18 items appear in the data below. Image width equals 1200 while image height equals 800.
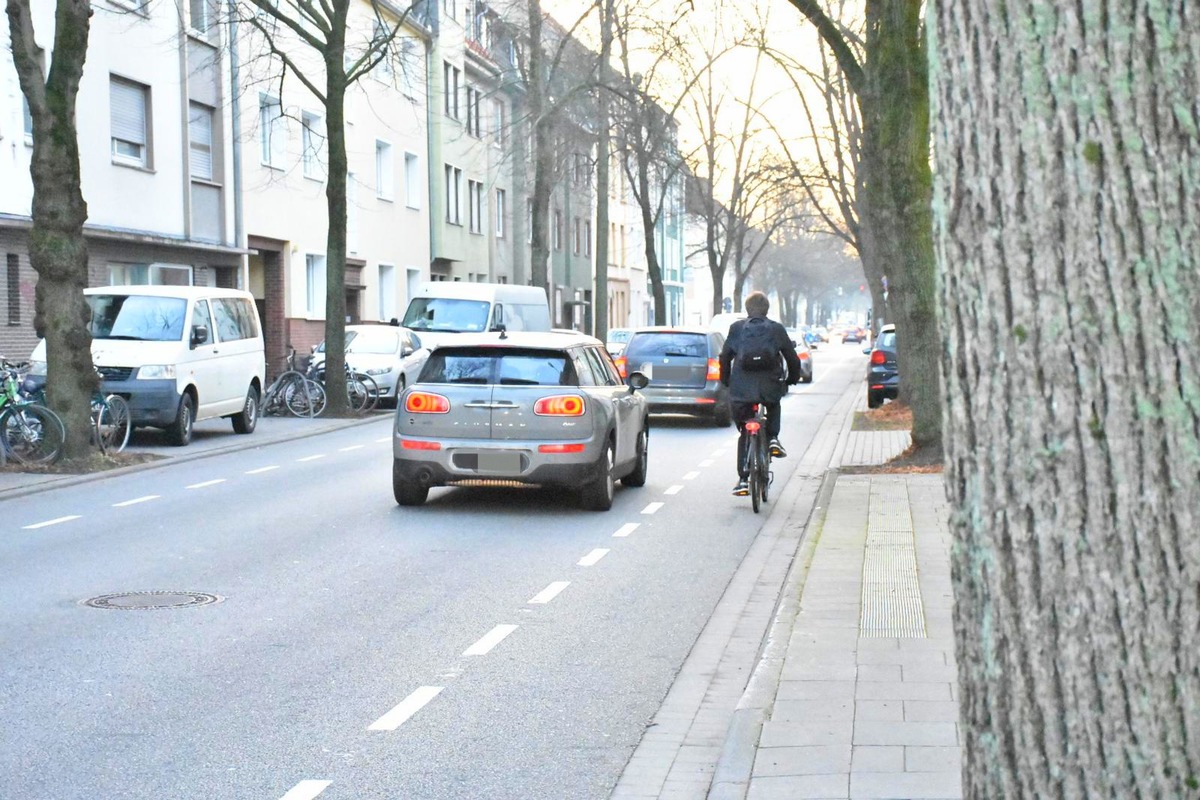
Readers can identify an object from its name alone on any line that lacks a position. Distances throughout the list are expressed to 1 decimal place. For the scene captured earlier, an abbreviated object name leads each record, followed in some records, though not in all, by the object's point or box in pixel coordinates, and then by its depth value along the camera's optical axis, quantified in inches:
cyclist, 534.0
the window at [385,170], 1724.9
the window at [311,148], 1485.0
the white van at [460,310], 1336.1
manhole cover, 355.6
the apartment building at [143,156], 974.4
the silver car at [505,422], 523.2
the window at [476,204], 2095.2
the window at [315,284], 1521.9
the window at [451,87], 1979.6
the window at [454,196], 1980.8
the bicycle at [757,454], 529.3
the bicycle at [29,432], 676.1
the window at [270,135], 1392.2
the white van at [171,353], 800.3
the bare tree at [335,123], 1065.5
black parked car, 1172.5
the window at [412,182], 1811.0
